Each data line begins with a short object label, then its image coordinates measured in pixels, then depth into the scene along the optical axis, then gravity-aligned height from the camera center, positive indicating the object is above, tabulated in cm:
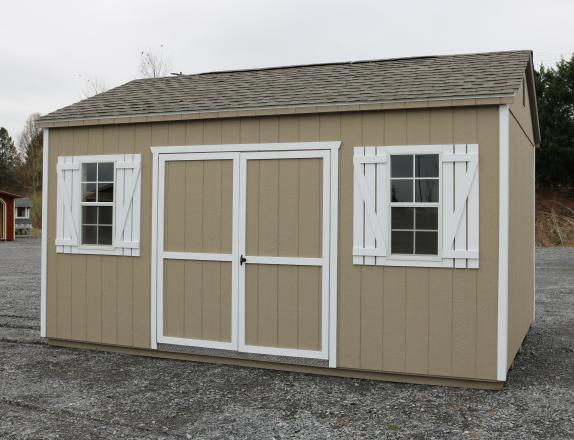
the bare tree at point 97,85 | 3186 +695
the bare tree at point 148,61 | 3175 +814
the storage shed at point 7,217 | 2795 +40
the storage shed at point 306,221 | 565 +6
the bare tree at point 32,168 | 4556 +408
